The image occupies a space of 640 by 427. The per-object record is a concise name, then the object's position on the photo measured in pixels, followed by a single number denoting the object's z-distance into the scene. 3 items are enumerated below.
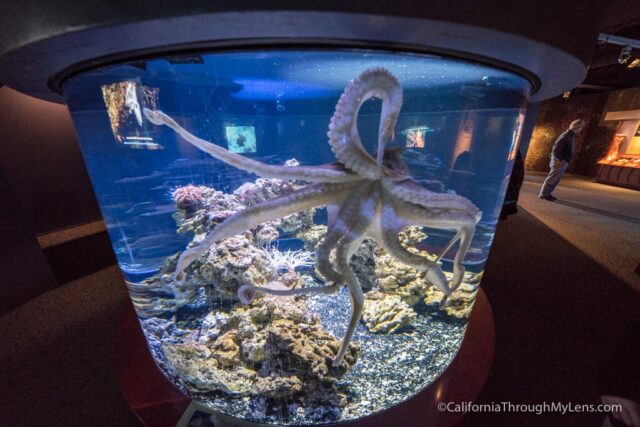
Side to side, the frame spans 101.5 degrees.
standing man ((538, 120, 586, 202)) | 6.08
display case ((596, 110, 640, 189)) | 8.70
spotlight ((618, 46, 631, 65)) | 3.07
